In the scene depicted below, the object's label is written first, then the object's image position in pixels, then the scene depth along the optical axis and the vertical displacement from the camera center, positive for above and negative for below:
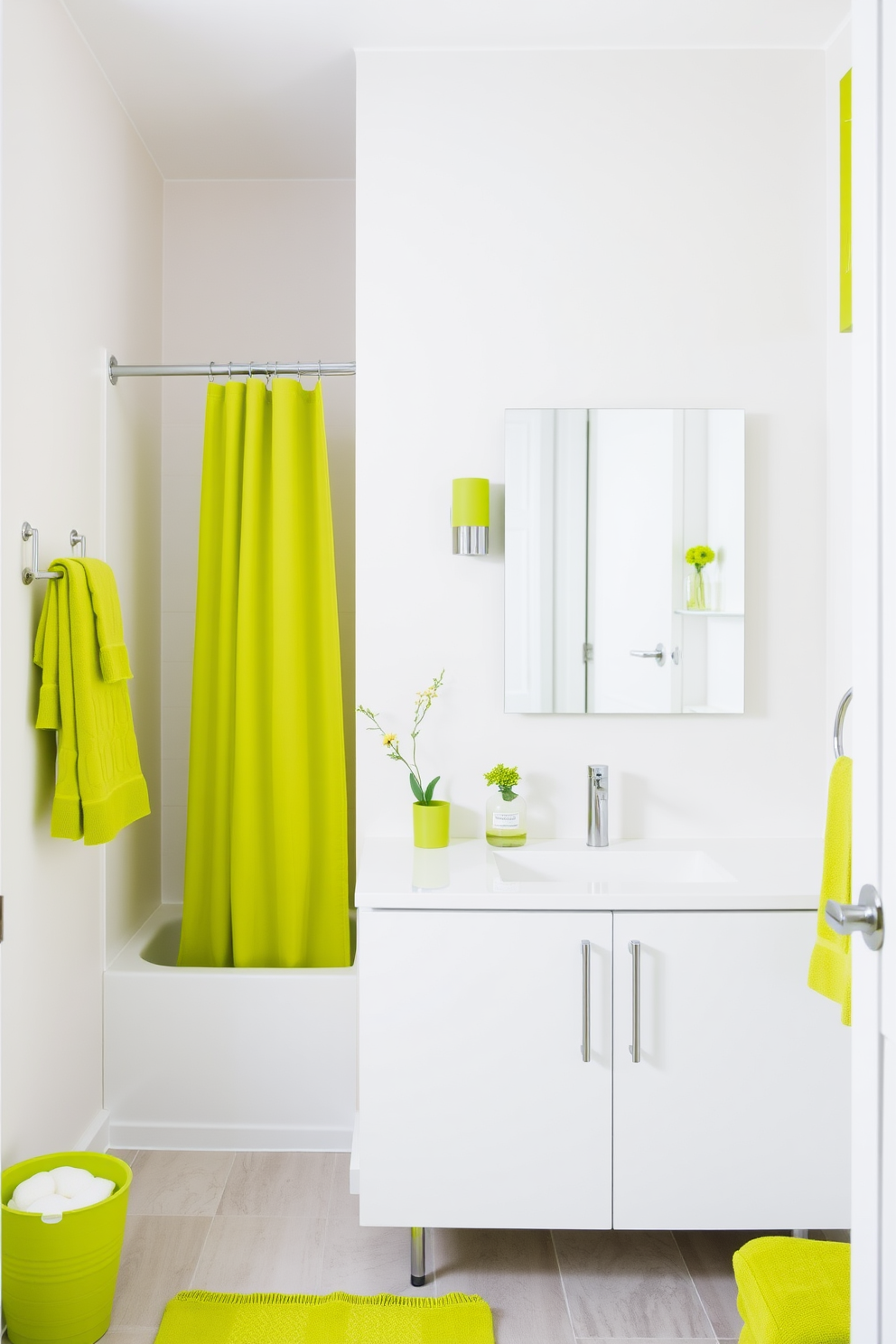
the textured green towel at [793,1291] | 1.22 -0.82
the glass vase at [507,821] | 2.14 -0.33
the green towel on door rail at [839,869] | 1.56 -0.32
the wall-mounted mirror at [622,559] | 2.22 +0.26
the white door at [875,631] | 0.98 +0.04
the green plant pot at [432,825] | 2.12 -0.34
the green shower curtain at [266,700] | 2.53 -0.08
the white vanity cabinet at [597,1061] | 1.84 -0.74
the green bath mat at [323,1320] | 1.76 -1.21
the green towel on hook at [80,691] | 1.99 -0.04
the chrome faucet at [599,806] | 2.18 -0.30
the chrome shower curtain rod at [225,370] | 2.44 +0.77
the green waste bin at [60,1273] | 1.68 -1.06
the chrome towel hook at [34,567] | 1.94 +0.21
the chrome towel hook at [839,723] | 1.51 -0.08
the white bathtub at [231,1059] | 2.41 -0.96
